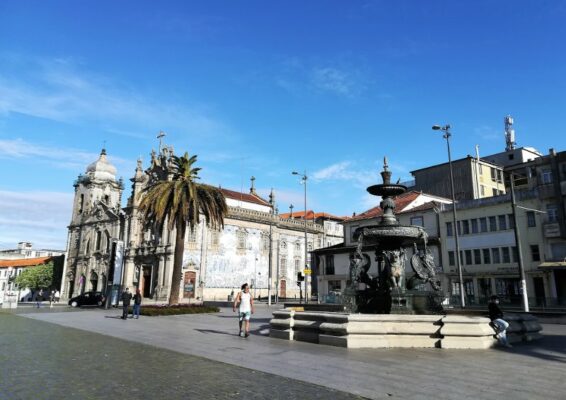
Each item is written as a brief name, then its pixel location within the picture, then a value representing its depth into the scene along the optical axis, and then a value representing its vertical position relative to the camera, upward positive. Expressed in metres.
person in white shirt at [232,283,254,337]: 14.44 -0.50
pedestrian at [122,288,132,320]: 23.08 -0.61
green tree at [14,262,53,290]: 74.88 +2.07
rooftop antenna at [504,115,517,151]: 60.31 +21.69
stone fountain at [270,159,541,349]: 11.57 -0.68
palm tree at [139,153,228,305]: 31.33 +6.49
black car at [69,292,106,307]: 43.34 -0.87
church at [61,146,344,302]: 54.62 +6.32
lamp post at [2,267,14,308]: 38.32 -1.13
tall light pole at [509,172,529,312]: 23.69 +0.83
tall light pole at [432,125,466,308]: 32.25 +11.80
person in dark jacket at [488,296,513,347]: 11.89 -0.83
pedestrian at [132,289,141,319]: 24.62 -0.82
